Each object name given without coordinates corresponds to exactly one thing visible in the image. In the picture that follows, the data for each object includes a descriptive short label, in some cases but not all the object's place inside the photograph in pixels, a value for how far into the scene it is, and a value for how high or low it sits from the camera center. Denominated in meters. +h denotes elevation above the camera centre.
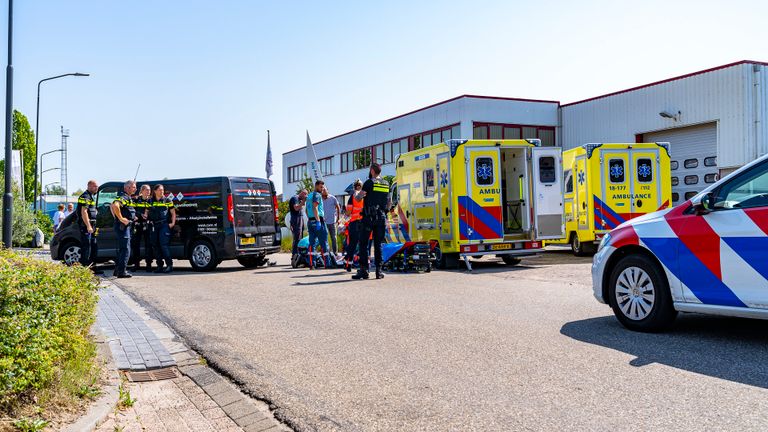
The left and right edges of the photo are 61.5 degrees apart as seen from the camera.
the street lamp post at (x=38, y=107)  26.34 +5.20
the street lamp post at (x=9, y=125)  13.02 +2.22
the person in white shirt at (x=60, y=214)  22.09 +0.56
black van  13.17 +0.07
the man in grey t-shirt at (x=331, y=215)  14.60 +0.17
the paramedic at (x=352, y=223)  12.00 -0.03
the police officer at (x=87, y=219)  11.80 +0.18
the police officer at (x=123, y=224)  11.98 +0.08
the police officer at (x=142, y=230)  13.30 -0.05
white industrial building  22.00 +4.18
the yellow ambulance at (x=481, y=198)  13.03 +0.42
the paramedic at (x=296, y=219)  14.08 +0.09
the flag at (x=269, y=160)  37.62 +3.73
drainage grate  4.94 -1.15
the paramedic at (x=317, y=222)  13.43 +0.01
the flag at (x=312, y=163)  24.31 +2.35
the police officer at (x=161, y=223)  13.17 +0.09
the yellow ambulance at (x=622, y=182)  15.38 +0.77
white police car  5.26 -0.40
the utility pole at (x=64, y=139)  82.00 +12.08
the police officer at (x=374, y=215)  11.43 +0.11
